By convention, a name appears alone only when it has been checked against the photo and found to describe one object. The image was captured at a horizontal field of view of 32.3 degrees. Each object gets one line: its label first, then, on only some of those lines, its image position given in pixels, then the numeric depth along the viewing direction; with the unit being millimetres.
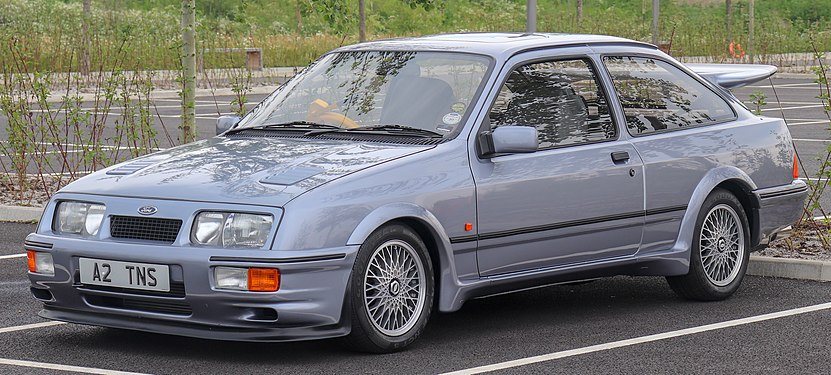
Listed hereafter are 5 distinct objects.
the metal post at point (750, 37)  37306
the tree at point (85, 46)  29575
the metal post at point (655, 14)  35112
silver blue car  6352
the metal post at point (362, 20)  33594
